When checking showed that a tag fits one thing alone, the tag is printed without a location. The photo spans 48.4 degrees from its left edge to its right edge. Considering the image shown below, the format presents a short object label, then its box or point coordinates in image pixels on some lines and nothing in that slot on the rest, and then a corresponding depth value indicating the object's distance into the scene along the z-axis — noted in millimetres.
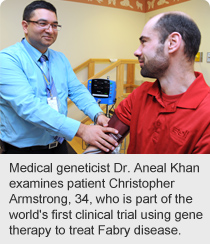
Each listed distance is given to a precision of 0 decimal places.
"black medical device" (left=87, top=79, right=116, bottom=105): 3439
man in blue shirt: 1361
